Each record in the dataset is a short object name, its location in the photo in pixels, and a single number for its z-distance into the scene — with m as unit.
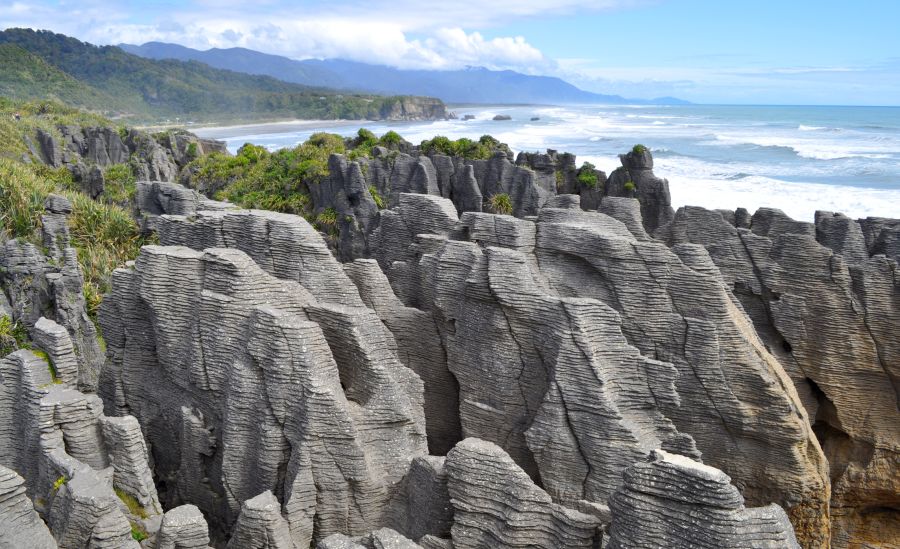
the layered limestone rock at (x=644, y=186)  26.84
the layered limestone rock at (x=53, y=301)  10.91
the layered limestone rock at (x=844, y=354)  14.67
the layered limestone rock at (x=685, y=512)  6.82
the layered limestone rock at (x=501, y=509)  8.11
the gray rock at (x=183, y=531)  8.52
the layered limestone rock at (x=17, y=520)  7.57
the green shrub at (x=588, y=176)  33.38
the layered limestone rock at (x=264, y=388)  9.70
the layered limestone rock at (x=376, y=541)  8.24
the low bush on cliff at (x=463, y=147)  39.41
